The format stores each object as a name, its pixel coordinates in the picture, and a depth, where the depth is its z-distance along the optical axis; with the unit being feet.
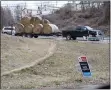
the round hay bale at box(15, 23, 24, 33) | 169.07
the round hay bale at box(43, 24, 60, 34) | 166.09
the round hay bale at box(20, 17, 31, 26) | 175.10
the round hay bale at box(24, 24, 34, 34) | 166.70
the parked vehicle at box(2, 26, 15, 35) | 201.94
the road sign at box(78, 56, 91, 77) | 44.70
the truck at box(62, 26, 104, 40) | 149.00
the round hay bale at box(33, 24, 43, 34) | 166.61
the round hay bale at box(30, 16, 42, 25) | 174.81
